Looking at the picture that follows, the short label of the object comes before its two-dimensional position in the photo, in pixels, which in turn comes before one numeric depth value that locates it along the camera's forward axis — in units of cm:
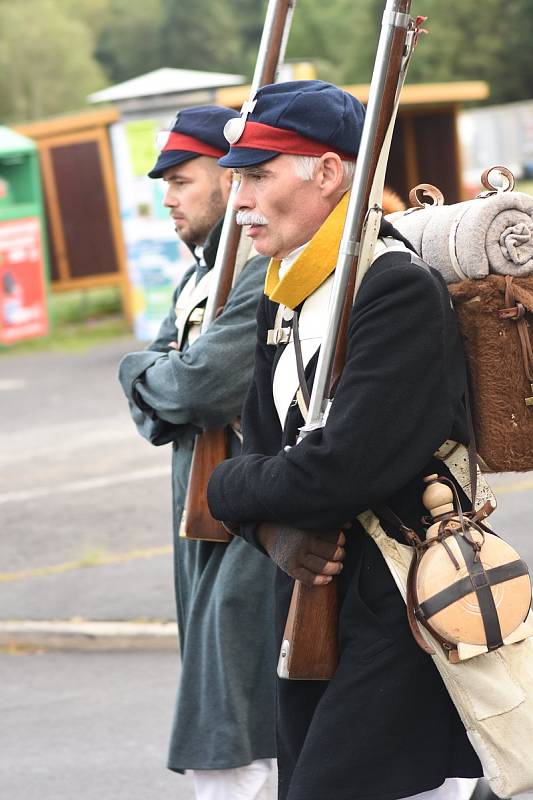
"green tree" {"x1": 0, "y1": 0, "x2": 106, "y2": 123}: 7531
